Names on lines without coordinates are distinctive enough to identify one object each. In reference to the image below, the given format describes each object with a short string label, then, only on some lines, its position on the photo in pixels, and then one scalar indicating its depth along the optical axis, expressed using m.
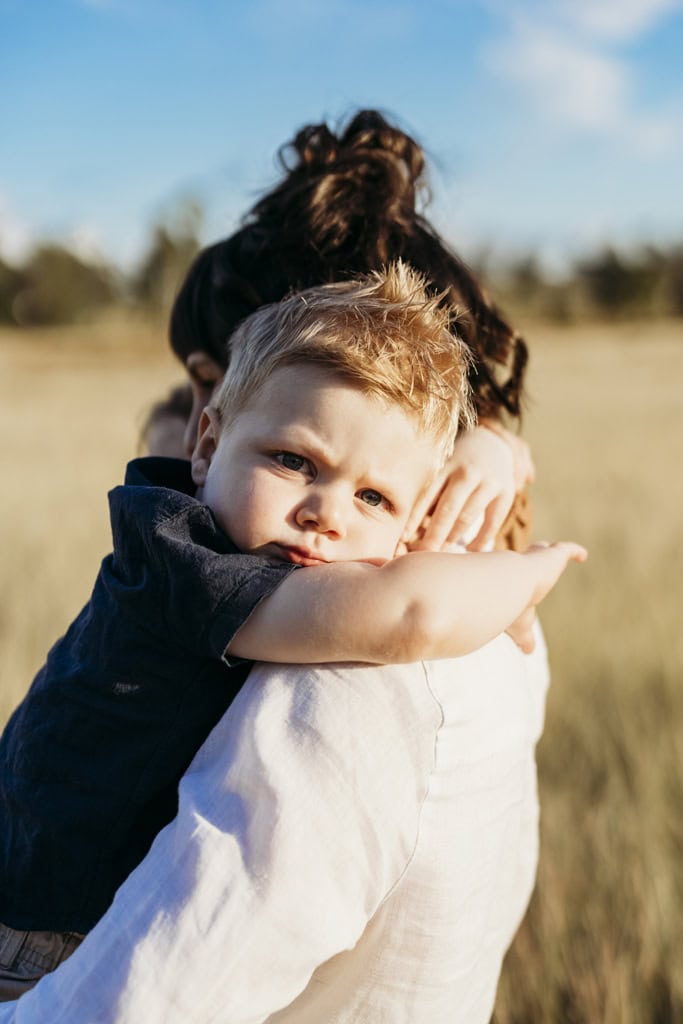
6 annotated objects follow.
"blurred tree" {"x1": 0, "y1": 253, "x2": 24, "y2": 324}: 32.59
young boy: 1.10
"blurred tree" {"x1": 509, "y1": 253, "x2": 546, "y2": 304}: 34.91
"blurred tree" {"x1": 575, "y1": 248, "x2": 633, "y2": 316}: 35.22
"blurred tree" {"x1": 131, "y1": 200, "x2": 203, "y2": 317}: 29.00
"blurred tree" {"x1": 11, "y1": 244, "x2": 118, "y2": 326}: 31.95
